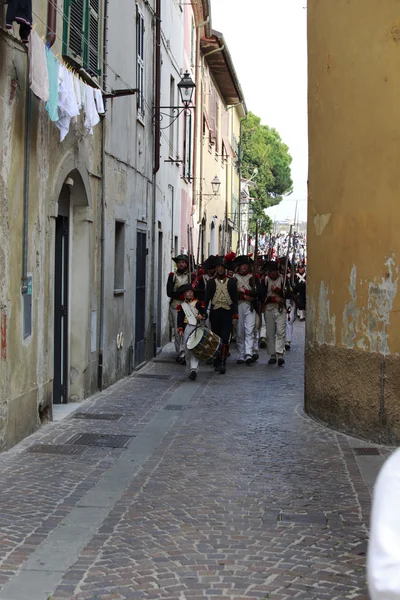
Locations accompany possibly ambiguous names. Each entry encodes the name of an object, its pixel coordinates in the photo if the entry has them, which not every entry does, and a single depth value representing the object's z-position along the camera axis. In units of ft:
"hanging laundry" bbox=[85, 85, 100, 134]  34.42
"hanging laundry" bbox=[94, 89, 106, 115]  35.50
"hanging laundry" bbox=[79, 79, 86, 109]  33.60
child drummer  48.49
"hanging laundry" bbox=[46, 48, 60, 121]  29.04
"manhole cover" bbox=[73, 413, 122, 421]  34.99
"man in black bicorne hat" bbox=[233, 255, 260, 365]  56.39
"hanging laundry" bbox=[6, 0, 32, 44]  24.79
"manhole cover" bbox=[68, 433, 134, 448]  29.89
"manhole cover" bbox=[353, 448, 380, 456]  28.53
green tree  232.12
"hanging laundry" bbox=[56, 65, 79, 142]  30.53
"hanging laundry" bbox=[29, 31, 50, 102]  27.25
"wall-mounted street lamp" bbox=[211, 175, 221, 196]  98.69
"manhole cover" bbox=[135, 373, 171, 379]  48.88
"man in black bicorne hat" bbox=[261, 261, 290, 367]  56.08
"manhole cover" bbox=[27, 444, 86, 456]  28.25
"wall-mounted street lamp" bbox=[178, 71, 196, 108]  58.49
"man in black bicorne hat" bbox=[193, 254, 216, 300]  53.31
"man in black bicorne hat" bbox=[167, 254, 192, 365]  55.67
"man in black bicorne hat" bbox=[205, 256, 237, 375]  53.06
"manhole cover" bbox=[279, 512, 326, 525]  20.76
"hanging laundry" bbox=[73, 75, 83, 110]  32.32
